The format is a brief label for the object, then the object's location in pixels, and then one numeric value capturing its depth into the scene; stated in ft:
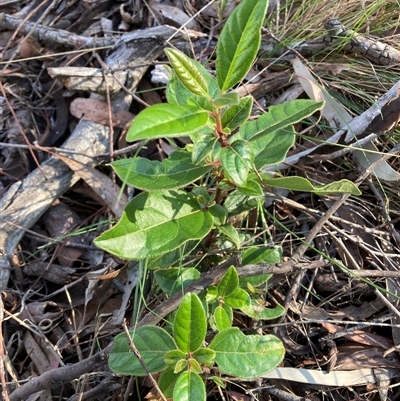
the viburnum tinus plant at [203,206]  0.99
